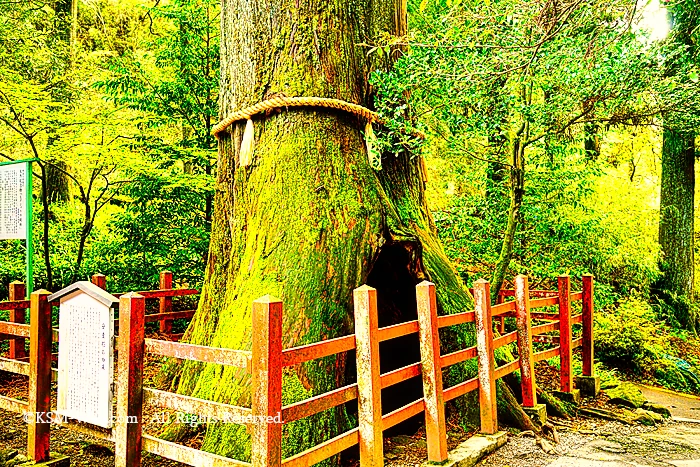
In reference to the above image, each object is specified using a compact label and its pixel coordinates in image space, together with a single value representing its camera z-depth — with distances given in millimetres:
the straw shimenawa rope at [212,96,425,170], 4961
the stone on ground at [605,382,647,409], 6934
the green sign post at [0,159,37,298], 5980
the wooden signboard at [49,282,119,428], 3623
